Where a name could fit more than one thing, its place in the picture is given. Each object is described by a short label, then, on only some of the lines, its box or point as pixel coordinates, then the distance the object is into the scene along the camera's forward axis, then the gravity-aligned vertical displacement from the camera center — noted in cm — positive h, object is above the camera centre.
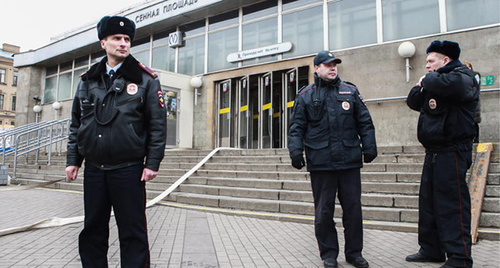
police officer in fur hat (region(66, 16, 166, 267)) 227 +13
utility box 952 -34
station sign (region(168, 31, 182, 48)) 1480 +518
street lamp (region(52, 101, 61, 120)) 1849 +298
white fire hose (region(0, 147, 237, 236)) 416 -78
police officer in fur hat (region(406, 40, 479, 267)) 279 +17
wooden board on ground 393 -21
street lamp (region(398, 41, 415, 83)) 941 +299
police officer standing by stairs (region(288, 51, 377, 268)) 313 +14
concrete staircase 475 -40
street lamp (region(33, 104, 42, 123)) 1984 +292
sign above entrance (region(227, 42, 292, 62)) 1195 +391
